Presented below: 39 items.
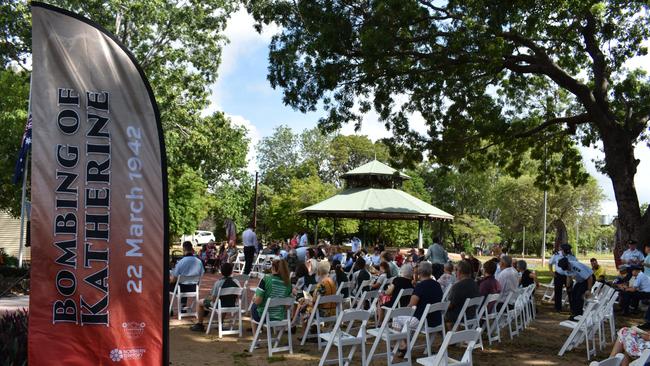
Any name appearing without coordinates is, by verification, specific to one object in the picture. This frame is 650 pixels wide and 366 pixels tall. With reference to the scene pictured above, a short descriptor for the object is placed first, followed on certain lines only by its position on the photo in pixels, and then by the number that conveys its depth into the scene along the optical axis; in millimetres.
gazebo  21016
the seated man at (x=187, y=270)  9438
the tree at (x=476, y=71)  10812
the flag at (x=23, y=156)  9806
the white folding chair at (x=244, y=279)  9408
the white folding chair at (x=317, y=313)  7254
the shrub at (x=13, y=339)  4527
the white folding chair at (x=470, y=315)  7356
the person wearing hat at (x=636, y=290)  10633
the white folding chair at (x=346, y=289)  8930
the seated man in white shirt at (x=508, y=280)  9156
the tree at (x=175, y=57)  19953
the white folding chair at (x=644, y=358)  4203
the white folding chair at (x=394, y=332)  6048
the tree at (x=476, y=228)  49562
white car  47794
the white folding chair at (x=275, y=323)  7086
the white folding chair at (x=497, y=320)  8164
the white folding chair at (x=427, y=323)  6359
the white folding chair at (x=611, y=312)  8136
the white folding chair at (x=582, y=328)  7277
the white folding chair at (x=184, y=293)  9352
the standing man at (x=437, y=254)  13688
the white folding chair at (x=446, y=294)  8880
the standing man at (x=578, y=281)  10149
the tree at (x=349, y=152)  58000
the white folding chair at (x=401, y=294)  7590
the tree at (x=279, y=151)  61500
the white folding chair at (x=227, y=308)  8070
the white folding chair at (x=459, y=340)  4613
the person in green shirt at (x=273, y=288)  7711
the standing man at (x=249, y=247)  16266
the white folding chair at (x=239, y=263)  18531
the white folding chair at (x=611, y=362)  3930
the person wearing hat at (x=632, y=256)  12078
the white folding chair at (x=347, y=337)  6020
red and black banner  3723
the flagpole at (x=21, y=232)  12996
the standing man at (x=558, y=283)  11582
